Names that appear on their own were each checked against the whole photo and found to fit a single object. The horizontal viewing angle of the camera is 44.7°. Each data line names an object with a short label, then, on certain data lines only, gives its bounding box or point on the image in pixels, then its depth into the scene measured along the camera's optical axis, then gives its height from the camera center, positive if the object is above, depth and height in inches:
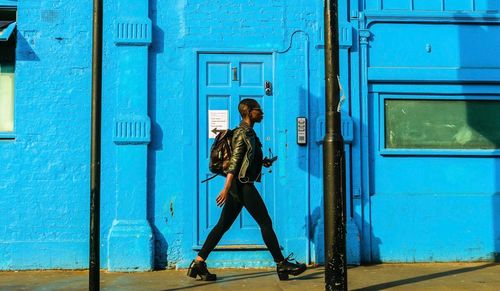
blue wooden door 284.7 +29.8
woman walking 244.7 -8.0
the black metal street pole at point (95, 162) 200.7 +4.4
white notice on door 286.5 +25.6
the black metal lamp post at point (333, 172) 211.8 +0.5
